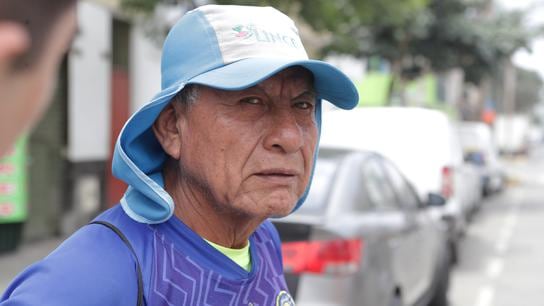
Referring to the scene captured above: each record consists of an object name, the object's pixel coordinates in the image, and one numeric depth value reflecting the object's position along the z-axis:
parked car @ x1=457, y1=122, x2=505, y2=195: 18.92
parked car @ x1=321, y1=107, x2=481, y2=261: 7.46
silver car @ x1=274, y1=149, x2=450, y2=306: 4.09
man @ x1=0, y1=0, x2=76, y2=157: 0.48
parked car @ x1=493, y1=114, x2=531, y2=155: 51.78
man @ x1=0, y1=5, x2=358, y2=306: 1.49
